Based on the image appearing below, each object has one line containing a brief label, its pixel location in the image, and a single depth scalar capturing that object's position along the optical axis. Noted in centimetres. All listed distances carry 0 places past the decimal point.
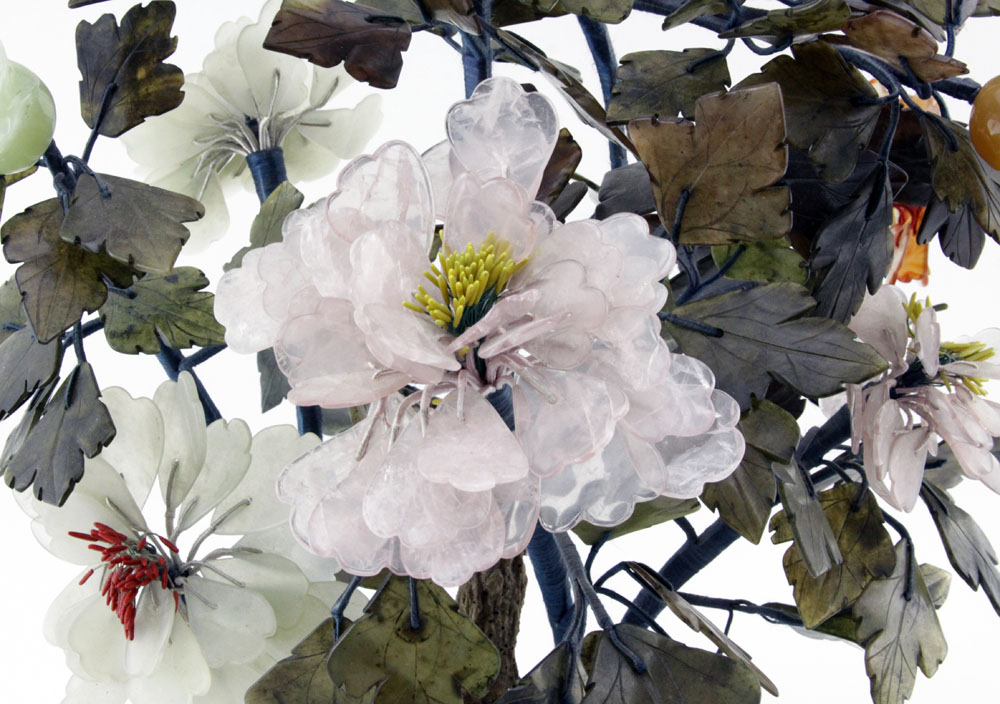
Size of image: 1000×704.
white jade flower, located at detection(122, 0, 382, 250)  49
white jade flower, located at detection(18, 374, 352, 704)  41
